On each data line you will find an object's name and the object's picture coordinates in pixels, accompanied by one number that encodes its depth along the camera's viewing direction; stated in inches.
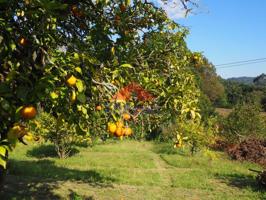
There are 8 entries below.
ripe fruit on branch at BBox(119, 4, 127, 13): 203.8
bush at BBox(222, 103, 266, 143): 945.5
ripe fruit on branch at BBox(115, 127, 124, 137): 127.4
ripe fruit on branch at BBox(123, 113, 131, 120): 133.3
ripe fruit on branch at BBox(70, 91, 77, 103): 114.0
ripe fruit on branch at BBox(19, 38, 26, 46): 137.8
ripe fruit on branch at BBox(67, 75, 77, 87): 112.8
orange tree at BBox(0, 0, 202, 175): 112.7
